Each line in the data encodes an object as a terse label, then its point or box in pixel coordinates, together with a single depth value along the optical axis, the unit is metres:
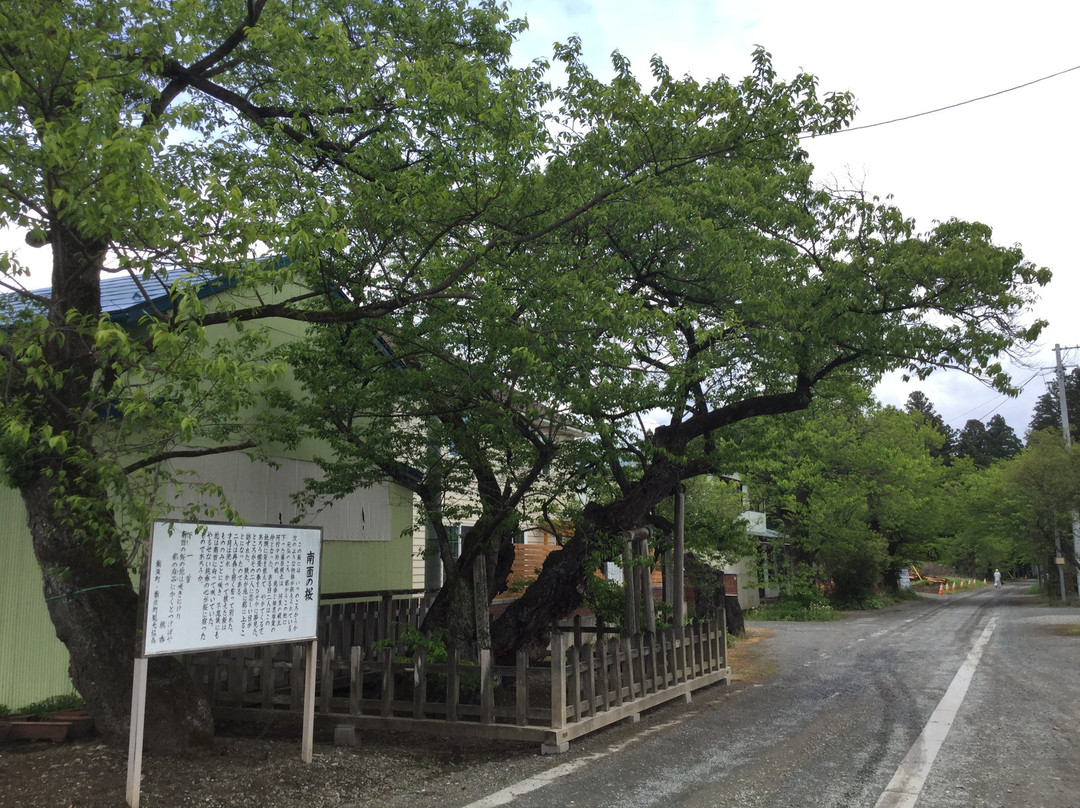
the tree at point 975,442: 83.38
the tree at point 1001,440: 83.88
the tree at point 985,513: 37.53
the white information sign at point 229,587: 6.17
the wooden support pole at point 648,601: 12.20
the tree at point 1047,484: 31.30
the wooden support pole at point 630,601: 11.88
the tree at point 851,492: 31.41
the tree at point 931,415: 83.81
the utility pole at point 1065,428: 32.56
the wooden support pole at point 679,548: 13.00
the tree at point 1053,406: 64.06
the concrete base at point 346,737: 8.16
